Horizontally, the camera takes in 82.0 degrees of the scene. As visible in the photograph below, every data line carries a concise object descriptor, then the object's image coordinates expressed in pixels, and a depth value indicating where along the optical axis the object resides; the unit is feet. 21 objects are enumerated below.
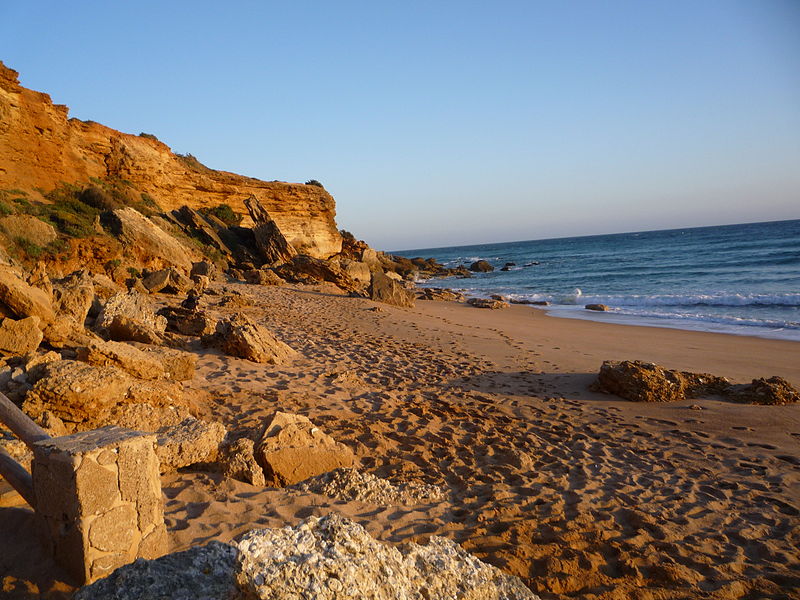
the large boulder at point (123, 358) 15.85
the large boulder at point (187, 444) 12.63
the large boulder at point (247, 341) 24.61
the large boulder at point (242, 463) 12.61
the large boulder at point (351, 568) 5.15
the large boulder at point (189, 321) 27.71
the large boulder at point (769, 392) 20.42
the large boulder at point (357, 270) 73.26
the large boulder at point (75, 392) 12.30
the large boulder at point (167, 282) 41.93
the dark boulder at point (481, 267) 150.20
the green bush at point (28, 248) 37.81
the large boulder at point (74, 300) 22.35
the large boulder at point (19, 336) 16.29
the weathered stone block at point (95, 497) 6.98
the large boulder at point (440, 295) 68.64
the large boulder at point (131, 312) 23.84
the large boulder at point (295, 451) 13.09
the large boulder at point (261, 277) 61.05
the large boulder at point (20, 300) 17.20
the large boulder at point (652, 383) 21.53
